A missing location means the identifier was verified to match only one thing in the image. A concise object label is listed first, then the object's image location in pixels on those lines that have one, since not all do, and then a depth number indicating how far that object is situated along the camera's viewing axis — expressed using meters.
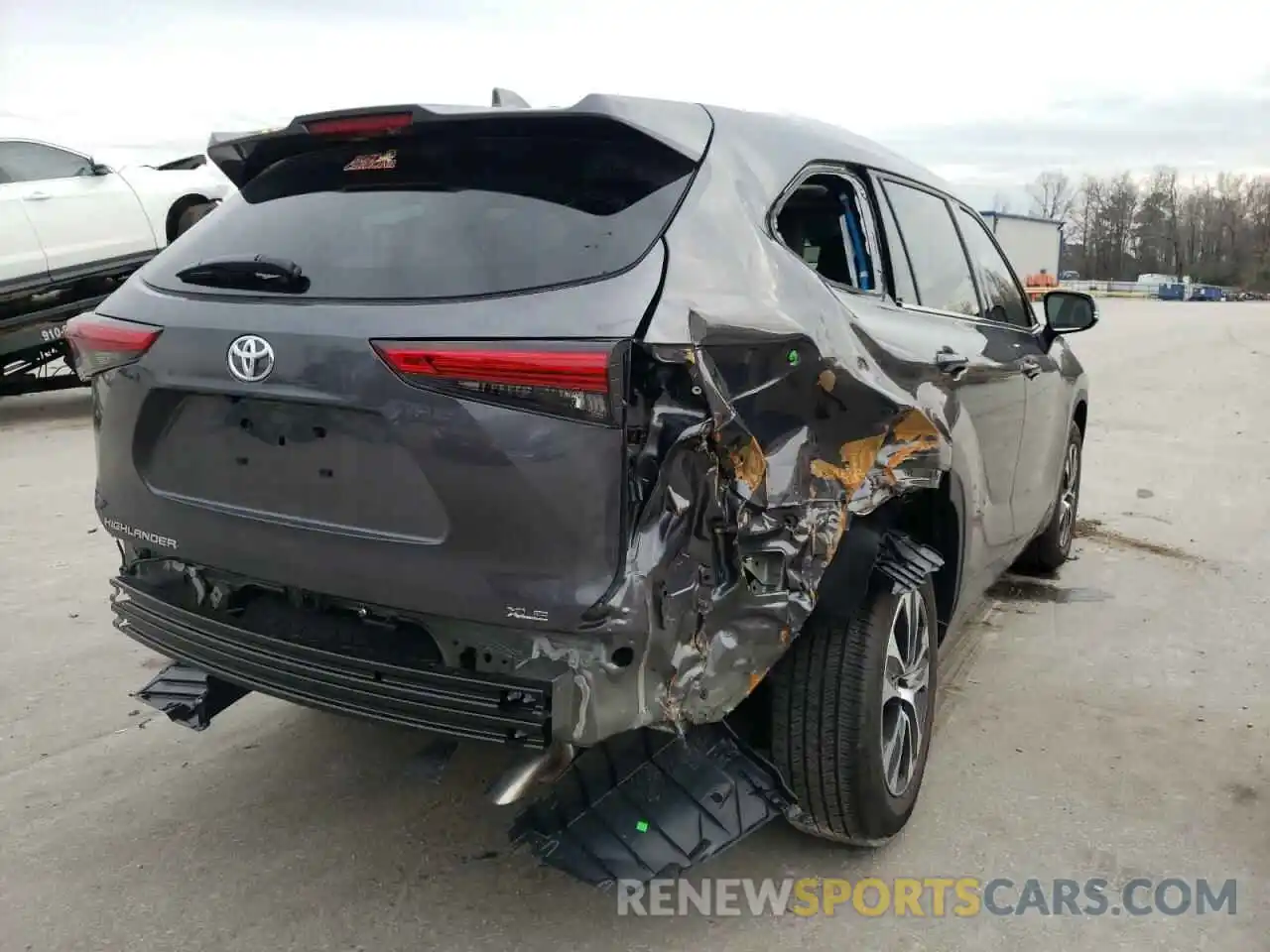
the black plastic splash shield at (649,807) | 2.46
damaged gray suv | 2.14
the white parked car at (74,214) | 9.04
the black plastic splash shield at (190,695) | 2.68
